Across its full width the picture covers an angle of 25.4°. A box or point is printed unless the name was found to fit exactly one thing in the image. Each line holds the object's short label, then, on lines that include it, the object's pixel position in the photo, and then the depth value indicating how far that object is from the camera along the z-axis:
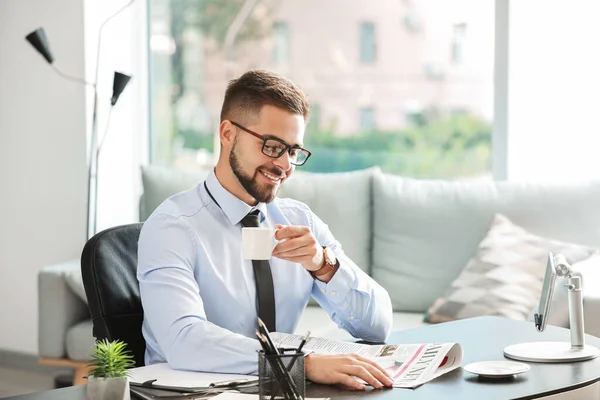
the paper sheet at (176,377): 2.44
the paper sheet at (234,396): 2.31
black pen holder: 2.24
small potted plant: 2.23
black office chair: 2.77
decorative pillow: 4.24
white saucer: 2.45
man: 2.68
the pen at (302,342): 2.26
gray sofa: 4.64
